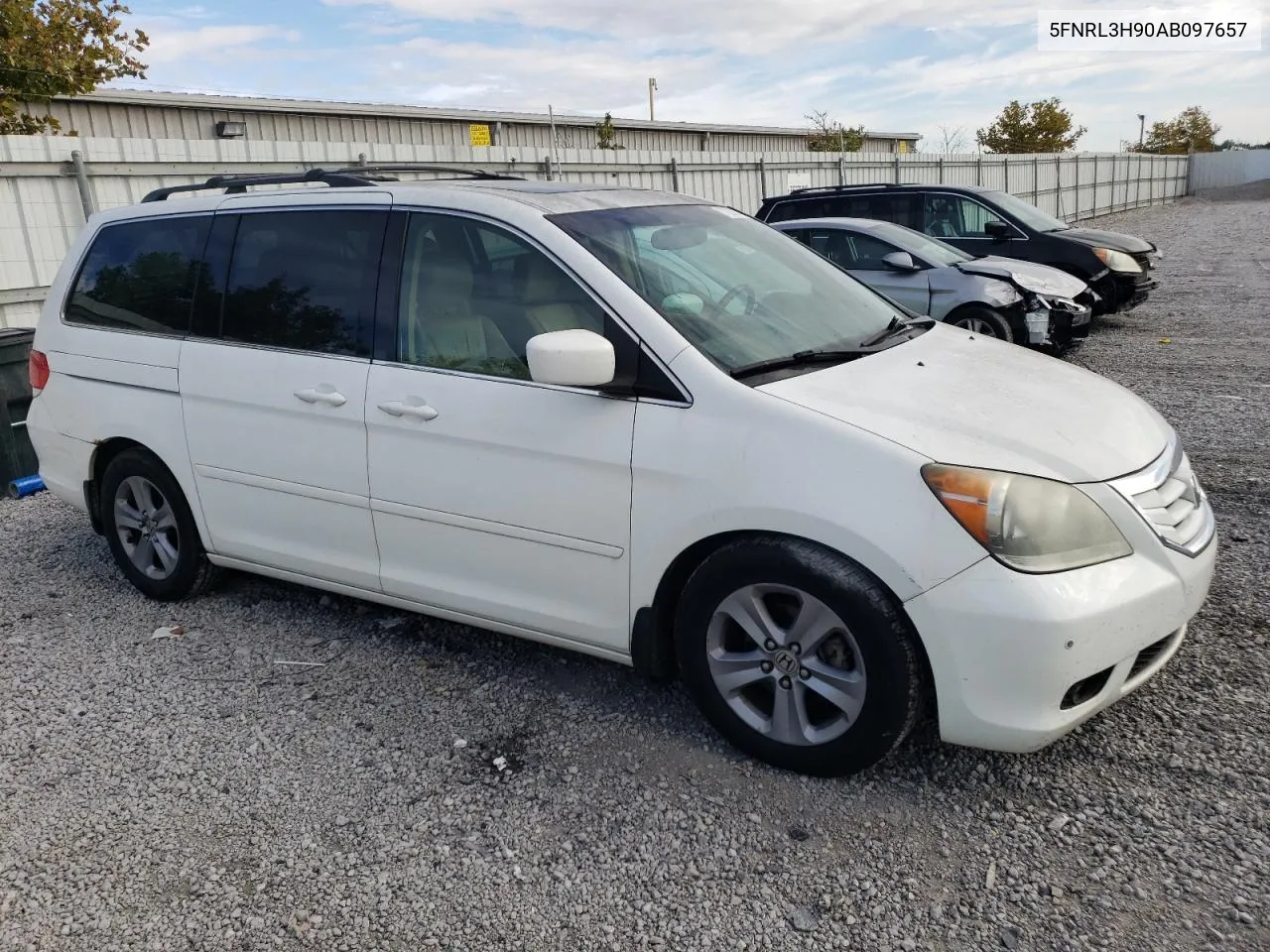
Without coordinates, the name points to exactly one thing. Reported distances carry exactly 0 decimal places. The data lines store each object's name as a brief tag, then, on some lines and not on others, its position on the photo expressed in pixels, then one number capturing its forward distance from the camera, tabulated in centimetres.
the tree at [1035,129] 4622
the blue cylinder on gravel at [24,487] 668
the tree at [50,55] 1339
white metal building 1593
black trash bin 662
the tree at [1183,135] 6334
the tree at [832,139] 3539
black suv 1147
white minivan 276
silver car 923
